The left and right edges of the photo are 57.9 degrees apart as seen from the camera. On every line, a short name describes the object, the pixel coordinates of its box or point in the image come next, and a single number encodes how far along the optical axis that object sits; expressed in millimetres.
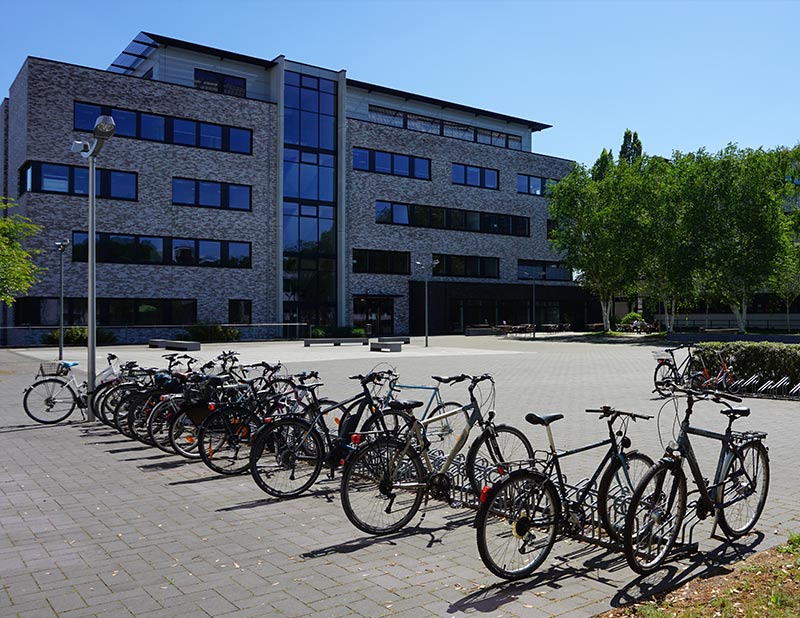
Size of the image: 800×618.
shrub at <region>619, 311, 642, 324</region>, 55828
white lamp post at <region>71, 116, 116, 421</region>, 11516
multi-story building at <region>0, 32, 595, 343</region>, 37844
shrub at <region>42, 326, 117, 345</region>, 36094
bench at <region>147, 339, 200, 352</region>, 32131
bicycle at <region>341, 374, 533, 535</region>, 5555
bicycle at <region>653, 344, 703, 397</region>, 15438
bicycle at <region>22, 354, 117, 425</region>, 11570
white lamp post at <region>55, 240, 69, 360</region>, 26619
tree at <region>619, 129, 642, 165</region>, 60125
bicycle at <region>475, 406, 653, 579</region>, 4613
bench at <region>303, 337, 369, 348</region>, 37191
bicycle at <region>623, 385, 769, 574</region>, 4746
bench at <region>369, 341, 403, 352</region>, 32875
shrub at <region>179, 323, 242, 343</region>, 39875
